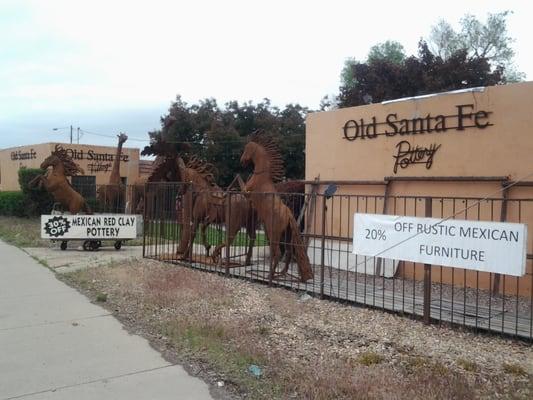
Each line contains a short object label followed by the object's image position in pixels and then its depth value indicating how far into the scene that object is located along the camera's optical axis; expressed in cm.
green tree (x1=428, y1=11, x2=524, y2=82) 3925
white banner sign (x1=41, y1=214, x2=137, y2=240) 1478
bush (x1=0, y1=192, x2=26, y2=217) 2619
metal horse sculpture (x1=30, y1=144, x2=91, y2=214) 1565
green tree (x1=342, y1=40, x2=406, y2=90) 3734
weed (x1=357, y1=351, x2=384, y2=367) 533
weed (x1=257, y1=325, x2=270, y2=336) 638
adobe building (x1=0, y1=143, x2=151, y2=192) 2992
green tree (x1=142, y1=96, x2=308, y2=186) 3019
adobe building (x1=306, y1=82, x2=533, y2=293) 952
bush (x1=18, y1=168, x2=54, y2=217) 2558
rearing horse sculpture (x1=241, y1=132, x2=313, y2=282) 964
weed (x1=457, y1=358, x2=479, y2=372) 521
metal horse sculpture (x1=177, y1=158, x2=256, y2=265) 1100
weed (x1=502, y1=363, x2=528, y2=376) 514
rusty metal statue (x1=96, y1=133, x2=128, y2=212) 2142
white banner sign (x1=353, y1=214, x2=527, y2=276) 632
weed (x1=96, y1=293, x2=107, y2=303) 830
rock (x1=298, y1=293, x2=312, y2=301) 858
